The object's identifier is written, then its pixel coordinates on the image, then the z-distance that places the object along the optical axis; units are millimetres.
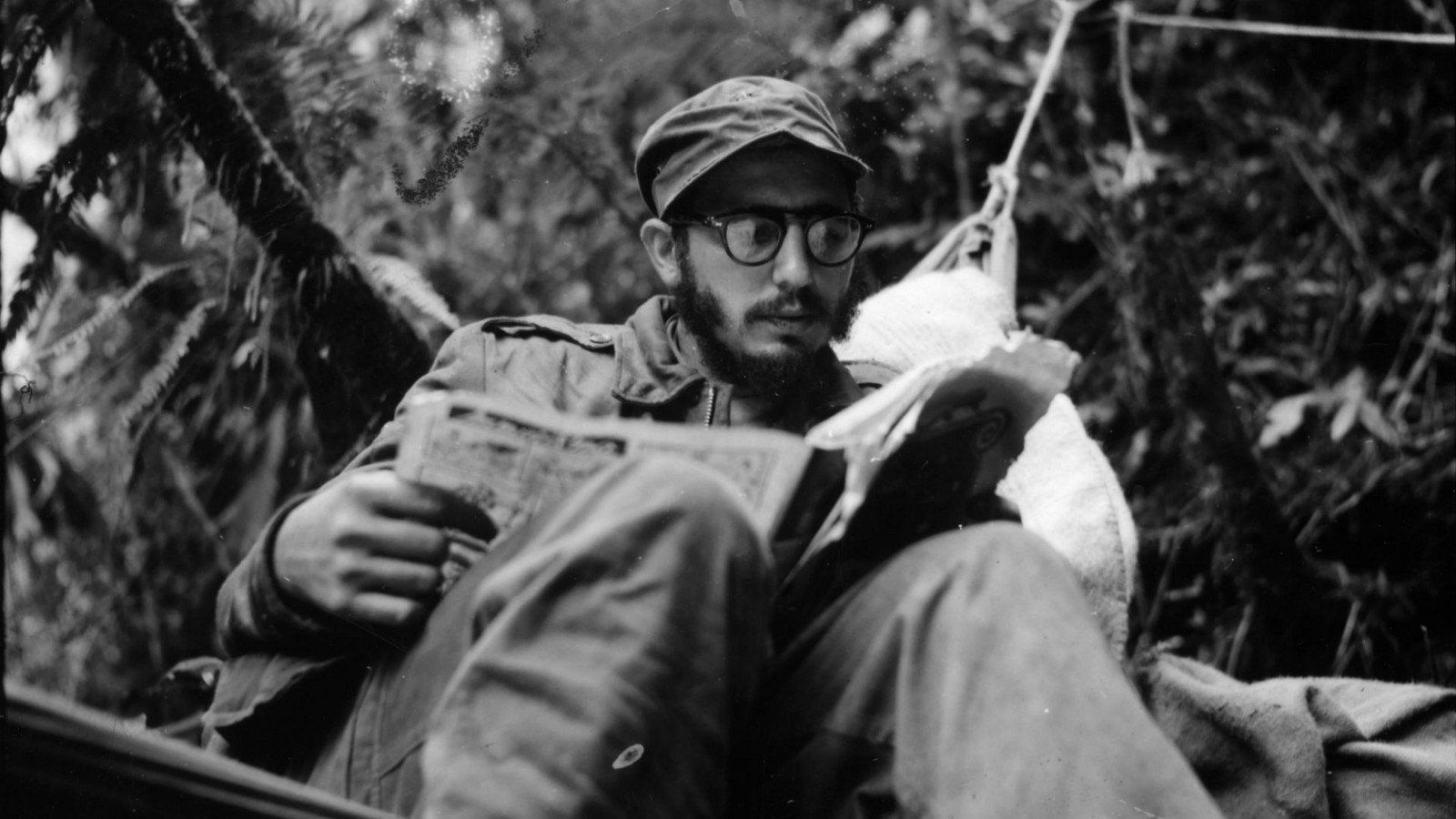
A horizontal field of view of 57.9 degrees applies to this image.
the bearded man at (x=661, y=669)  877
